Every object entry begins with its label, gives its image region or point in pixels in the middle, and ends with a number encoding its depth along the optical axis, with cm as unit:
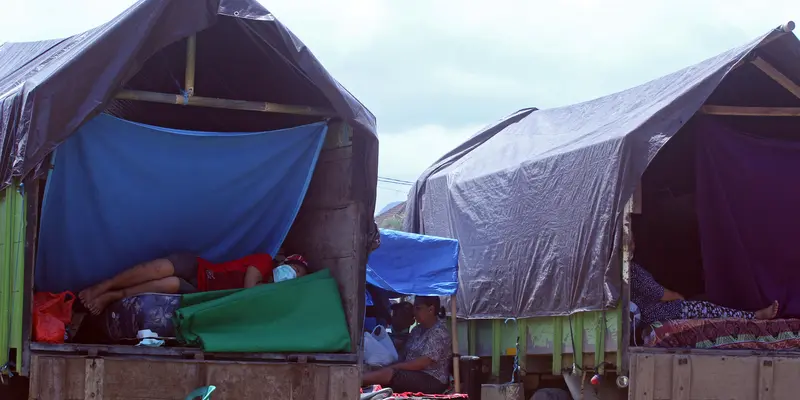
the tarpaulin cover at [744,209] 948
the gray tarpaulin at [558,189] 858
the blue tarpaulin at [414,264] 1001
